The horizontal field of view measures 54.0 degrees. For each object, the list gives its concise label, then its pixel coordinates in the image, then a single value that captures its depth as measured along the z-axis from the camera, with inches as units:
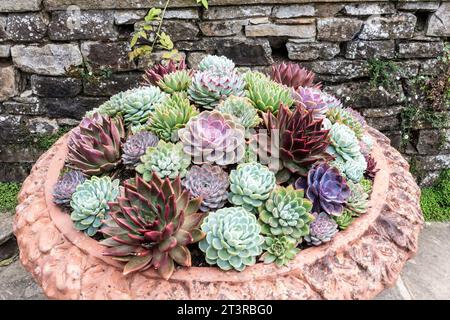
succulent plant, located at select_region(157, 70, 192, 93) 60.1
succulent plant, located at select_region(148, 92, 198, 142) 51.3
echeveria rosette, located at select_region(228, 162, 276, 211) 44.8
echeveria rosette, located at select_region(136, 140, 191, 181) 46.6
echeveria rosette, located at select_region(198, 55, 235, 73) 60.4
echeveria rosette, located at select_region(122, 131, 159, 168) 49.3
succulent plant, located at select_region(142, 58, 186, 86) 63.6
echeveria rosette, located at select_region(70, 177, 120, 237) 45.4
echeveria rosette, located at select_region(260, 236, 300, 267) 42.6
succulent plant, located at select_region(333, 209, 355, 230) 46.6
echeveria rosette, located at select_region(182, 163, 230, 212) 45.3
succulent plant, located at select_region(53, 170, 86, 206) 48.9
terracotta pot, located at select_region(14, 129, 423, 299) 41.1
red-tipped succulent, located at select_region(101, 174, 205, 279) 40.3
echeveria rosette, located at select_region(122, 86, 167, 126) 55.5
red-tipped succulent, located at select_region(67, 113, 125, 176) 50.2
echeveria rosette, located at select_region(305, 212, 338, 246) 44.3
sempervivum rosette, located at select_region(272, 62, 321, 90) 62.4
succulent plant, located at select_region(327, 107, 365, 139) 57.2
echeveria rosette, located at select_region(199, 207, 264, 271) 41.4
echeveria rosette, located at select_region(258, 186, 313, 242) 43.9
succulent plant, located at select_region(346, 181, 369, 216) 47.8
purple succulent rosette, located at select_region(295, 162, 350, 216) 46.1
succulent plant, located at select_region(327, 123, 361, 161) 51.6
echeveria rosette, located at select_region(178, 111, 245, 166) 47.3
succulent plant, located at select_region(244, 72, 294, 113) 54.5
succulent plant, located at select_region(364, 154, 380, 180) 54.9
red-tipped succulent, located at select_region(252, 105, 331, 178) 47.2
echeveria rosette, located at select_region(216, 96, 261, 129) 51.6
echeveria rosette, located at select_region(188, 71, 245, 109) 55.2
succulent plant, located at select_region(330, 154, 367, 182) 50.9
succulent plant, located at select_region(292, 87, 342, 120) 54.5
